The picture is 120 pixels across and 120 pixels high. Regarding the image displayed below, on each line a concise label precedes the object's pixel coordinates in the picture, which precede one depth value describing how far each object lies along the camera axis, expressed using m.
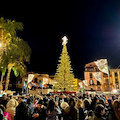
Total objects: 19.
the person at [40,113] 3.85
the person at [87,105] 6.24
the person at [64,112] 3.94
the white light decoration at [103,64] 13.55
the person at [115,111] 3.00
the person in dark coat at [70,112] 3.87
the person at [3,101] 6.35
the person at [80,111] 5.00
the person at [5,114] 4.07
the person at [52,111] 4.02
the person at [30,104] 5.54
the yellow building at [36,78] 55.09
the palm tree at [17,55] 19.45
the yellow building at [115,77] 52.56
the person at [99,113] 3.12
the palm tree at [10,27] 18.59
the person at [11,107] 5.00
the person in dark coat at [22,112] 4.37
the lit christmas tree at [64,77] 22.95
